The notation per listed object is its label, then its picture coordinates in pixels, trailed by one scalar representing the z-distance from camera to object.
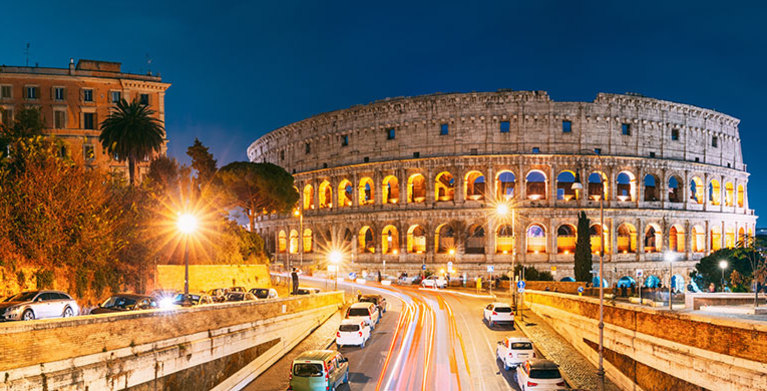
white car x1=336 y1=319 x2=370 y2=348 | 29.48
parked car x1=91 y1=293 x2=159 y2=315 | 25.03
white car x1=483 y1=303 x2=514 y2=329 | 34.06
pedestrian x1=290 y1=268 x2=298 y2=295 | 41.06
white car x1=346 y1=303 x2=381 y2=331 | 31.18
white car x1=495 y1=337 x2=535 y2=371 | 24.62
